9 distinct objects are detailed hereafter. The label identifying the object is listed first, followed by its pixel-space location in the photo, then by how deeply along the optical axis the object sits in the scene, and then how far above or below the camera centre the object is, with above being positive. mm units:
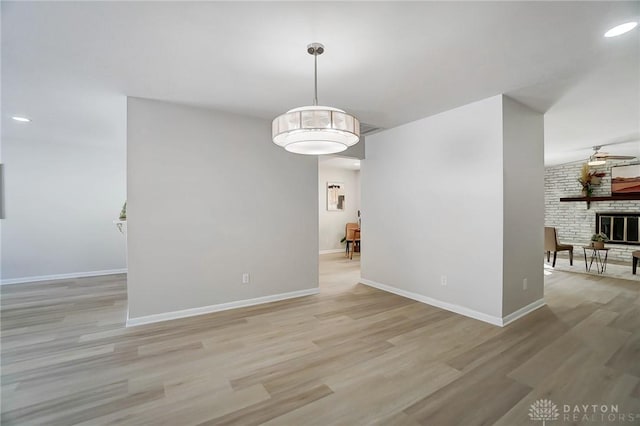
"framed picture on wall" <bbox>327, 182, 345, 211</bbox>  8414 +460
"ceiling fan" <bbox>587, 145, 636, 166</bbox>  5127 +1008
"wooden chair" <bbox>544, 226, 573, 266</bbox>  5897 -718
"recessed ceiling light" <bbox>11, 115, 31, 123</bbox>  3812 +1334
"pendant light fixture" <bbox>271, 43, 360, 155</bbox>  1844 +571
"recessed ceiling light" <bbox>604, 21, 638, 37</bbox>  1913 +1320
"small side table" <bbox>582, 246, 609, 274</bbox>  5727 -1212
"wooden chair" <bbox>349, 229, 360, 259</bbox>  7426 -768
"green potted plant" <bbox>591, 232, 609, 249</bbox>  5646 -670
